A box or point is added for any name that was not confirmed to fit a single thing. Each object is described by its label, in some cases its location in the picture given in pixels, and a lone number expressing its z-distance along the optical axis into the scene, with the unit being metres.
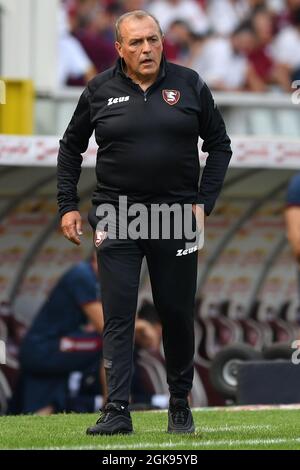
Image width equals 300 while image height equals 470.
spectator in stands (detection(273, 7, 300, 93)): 20.14
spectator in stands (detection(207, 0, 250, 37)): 21.38
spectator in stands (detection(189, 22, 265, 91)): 20.06
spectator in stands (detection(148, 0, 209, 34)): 20.91
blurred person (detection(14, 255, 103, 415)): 13.38
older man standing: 7.41
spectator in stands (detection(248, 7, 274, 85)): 20.45
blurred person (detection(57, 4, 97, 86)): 18.34
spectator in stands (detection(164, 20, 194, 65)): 19.88
